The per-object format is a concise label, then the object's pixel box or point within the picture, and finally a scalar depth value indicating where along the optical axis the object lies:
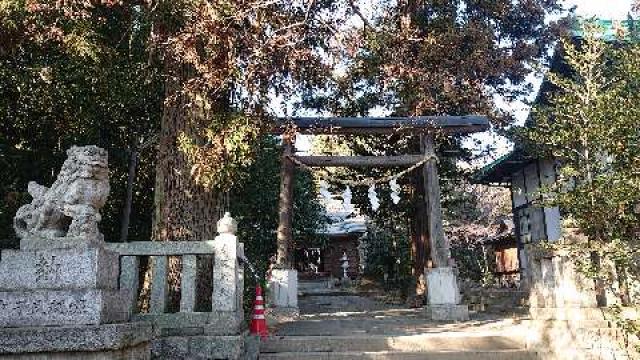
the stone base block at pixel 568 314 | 6.27
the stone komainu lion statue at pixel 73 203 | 4.80
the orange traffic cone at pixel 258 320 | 7.63
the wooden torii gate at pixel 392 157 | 12.00
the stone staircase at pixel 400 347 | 6.97
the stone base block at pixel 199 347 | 6.20
